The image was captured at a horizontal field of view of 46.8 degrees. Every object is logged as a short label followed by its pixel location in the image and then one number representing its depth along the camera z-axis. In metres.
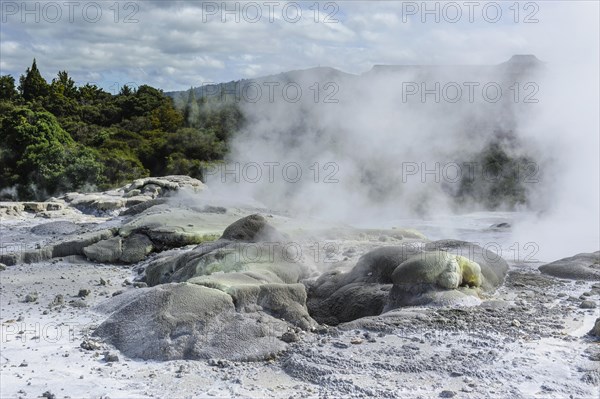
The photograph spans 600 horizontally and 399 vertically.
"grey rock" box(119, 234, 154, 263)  10.23
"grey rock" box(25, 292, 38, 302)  7.75
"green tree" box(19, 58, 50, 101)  35.25
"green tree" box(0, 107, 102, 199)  21.83
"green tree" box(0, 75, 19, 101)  34.53
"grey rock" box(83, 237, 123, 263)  10.26
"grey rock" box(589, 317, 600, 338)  5.91
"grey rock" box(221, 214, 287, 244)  8.97
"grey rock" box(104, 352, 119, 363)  5.43
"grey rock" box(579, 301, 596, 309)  6.84
